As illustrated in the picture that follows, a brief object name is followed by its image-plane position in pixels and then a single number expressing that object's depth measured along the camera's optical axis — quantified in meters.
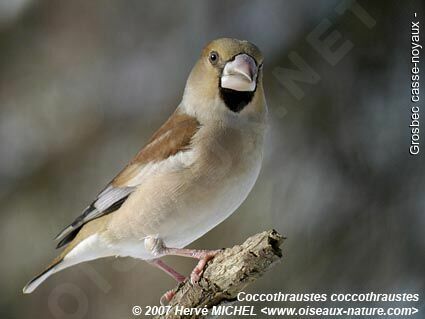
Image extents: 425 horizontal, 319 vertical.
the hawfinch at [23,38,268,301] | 4.91
